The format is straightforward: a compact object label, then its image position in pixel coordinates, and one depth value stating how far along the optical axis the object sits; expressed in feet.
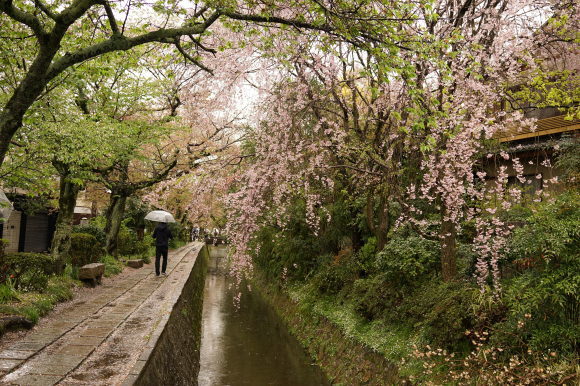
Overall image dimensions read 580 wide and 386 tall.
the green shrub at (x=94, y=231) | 66.95
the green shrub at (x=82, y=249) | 48.93
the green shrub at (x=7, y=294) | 28.91
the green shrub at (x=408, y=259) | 34.58
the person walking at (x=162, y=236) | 50.71
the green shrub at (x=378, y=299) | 35.88
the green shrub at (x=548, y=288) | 20.72
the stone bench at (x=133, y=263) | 64.39
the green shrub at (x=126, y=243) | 76.99
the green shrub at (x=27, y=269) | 33.17
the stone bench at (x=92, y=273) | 42.75
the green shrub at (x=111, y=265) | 53.63
